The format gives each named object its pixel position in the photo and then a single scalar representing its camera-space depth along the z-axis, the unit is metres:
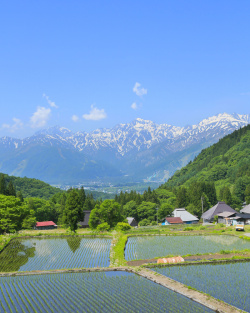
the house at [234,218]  86.50
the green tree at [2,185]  98.81
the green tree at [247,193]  113.04
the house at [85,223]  97.38
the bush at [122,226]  76.62
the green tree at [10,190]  102.06
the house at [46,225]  102.39
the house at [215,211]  97.50
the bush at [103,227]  76.50
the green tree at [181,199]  114.38
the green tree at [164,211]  105.56
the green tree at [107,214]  82.69
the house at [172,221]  96.88
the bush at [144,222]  100.78
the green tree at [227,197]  112.88
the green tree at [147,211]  105.62
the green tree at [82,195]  117.28
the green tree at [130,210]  106.75
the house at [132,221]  100.62
